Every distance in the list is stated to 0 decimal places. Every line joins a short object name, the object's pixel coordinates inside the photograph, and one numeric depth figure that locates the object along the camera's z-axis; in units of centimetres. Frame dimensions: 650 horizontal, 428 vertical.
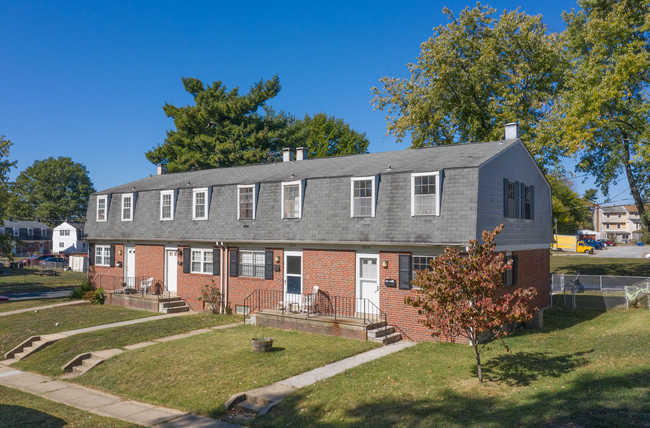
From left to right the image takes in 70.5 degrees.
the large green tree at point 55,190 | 8894
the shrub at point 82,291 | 2689
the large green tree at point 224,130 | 4162
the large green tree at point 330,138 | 5338
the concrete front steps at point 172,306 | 2219
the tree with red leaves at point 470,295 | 1023
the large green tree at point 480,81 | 2922
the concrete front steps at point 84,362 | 1409
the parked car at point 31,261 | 5765
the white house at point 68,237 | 7169
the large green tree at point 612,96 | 2373
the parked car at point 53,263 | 5569
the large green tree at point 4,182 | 2955
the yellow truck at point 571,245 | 5908
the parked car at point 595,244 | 6725
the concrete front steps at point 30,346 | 1633
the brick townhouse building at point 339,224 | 1598
